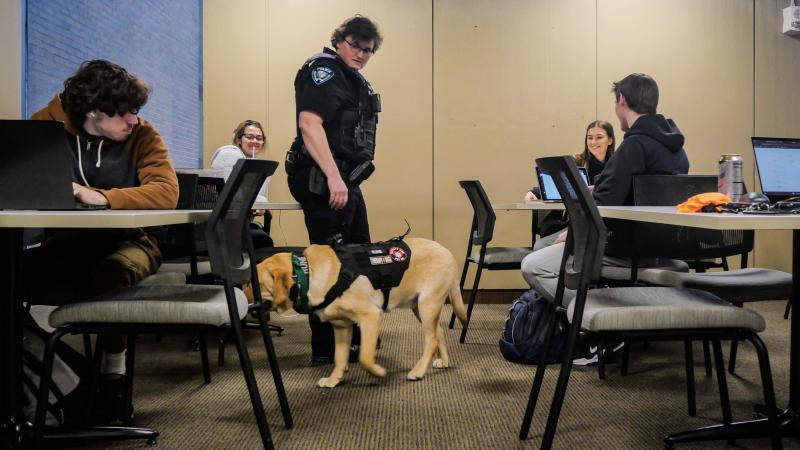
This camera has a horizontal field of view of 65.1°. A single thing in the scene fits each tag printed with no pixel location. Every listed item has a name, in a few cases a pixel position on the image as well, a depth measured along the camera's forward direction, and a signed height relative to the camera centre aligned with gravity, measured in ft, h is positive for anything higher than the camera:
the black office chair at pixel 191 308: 4.89 -0.71
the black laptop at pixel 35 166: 4.58 +0.38
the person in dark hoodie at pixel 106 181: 6.03 +0.38
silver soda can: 6.33 +0.48
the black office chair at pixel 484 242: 10.52 -0.37
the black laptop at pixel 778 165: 8.13 +0.77
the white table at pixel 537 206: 9.27 +0.25
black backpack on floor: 8.73 -1.57
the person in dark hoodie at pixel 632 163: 7.84 +0.78
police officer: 8.33 +1.10
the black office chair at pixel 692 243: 6.68 -0.24
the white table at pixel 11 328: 4.87 -0.88
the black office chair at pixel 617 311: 4.77 -0.68
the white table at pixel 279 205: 9.11 +0.21
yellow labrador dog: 7.16 -0.92
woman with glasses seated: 11.25 +1.45
